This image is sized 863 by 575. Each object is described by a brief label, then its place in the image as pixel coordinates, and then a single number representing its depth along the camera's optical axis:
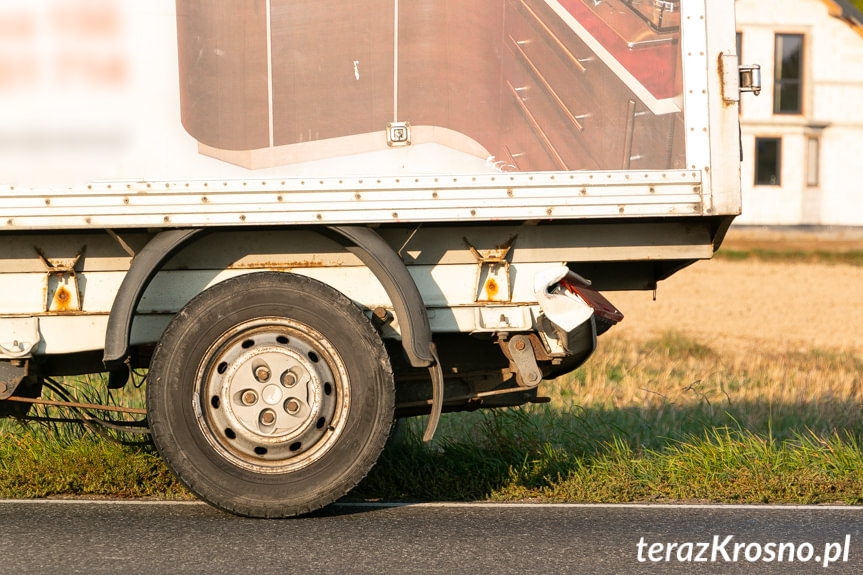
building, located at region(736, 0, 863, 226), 68.75
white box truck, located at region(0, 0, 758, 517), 9.83
